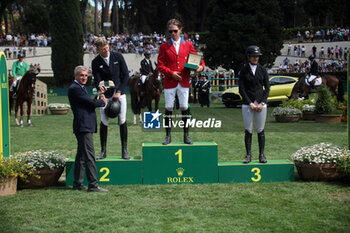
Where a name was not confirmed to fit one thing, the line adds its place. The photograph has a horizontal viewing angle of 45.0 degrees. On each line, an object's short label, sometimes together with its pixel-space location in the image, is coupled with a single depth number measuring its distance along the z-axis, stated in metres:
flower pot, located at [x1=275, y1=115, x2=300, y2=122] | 15.88
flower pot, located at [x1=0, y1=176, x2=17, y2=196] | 6.23
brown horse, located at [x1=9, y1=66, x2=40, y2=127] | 14.62
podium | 6.80
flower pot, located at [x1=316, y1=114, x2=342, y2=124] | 15.39
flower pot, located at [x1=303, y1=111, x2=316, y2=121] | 16.37
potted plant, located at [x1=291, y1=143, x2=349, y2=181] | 6.76
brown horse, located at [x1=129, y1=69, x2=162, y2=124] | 14.89
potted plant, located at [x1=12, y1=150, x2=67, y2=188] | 6.67
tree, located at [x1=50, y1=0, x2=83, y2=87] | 38.19
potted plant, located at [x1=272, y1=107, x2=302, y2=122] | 15.87
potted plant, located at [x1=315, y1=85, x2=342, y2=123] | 15.43
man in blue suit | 6.27
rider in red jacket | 7.04
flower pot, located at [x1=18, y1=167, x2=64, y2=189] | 6.66
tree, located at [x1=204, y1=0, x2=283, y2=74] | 37.03
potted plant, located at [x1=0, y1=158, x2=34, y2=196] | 6.14
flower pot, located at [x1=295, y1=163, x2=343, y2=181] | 6.76
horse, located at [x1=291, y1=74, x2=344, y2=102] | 19.06
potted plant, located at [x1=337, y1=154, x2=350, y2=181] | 6.58
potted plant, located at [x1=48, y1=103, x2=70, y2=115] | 20.25
